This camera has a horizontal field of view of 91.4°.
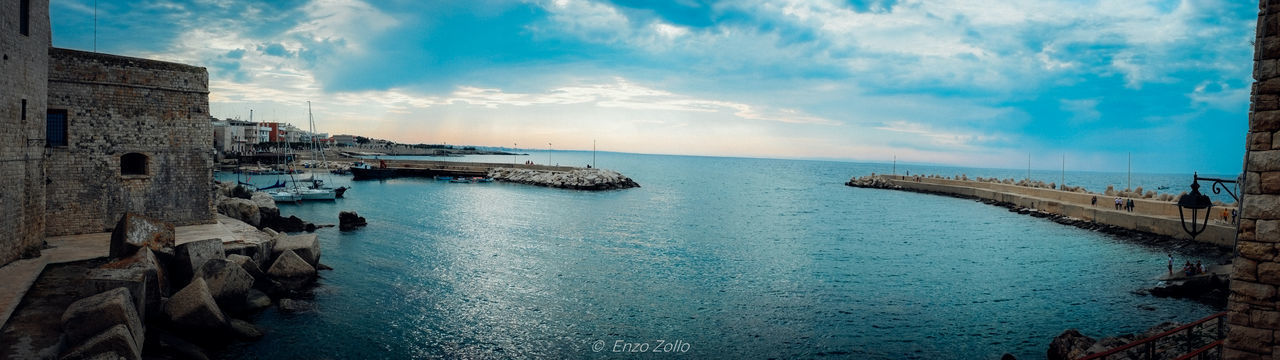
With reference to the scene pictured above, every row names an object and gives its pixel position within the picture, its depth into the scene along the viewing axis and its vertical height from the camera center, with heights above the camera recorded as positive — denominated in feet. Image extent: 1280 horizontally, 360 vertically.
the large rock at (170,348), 37.22 -11.93
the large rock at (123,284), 37.35 -8.07
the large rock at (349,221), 105.70 -11.08
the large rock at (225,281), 48.44 -10.04
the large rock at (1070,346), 41.68 -11.41
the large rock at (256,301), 50.65 -12.07
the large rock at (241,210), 92.38 -8.38
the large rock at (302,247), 64.69 -9.44
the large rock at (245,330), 43.83 -12.45
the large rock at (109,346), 29.66 -9.47
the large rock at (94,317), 32.22 -8.72
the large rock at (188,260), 50.57 -8.73
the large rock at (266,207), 102.94 -8.63
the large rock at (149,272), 41.11 -8.17
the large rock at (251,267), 56.03 -10.12
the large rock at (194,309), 41.52 -10.45
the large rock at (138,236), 48.42 -6.78
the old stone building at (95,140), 48.52 +1.01
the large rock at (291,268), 60.29 -10.93
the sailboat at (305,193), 155.28 -9.43
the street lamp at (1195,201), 23.41 -0.67
